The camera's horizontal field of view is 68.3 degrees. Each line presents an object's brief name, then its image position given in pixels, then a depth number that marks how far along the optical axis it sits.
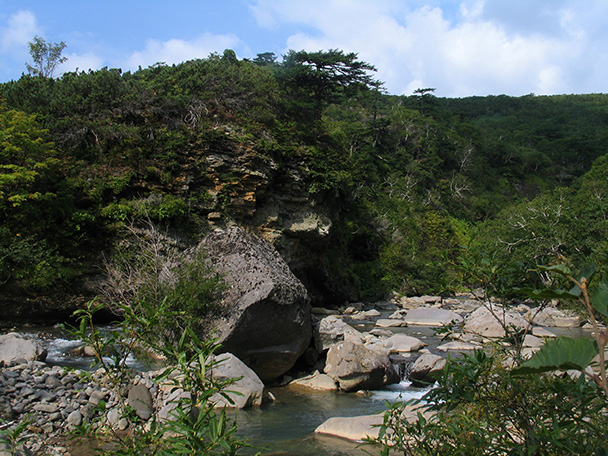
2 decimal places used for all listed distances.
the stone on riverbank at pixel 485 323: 15.31
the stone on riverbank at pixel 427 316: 20.62
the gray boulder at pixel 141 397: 7.77
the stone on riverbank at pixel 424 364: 11.65
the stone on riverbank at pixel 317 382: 11.09
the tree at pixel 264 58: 50.12
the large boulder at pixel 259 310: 10.78
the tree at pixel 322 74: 28.70
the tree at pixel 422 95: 58.59
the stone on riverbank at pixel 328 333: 13.00
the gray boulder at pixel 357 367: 11.02
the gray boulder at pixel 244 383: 9.09
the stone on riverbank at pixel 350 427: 7.52
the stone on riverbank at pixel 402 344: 14.74
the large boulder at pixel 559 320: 20.56
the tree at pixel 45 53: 29.34
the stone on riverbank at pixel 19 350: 9.81
